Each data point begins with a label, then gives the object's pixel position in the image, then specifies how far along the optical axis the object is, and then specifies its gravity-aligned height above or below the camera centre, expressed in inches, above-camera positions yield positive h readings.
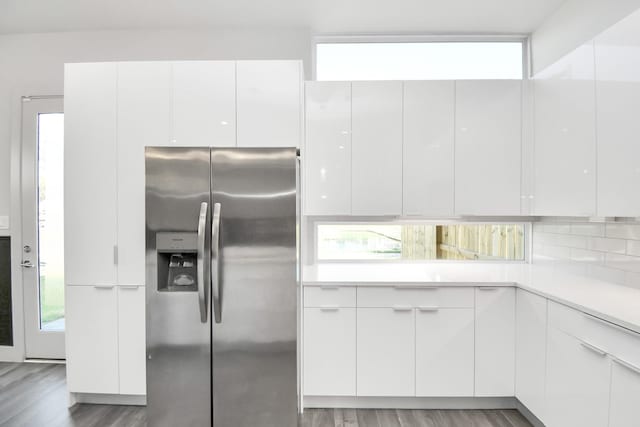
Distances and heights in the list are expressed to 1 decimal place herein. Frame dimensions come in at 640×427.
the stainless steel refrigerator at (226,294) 84.0 -17.8
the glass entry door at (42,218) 132.9 -1.5
